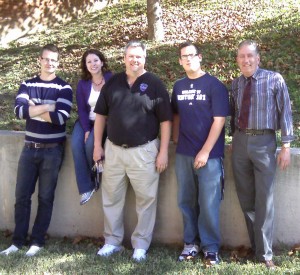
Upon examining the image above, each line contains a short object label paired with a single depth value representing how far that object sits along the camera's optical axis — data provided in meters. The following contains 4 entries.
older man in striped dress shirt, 4.64
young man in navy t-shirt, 4.76
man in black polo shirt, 4.90
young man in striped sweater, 5.22
